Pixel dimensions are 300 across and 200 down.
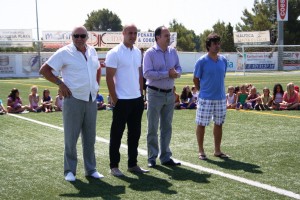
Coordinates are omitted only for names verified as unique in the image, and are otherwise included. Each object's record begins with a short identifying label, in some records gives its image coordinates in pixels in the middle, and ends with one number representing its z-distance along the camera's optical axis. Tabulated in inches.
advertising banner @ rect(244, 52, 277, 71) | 1718.8
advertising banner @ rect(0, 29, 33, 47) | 2038.6
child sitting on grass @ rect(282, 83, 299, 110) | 583.0
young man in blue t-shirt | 291.6
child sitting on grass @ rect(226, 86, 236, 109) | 613.5
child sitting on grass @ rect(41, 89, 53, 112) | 608.4
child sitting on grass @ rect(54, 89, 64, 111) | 611.5
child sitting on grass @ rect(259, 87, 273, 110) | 598.5
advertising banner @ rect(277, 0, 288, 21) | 1871.3
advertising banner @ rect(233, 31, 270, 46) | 2319.1
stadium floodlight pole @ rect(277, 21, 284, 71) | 1732.5
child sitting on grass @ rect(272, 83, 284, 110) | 595.5
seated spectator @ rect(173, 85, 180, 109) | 623.4
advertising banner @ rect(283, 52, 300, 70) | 1764.3
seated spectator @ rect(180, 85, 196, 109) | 629.0
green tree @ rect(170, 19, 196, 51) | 2977.4
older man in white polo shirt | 236.4
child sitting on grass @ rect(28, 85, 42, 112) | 608.4
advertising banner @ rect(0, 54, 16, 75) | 1813.5
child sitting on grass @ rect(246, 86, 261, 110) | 603.2
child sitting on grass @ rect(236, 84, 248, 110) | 608.7
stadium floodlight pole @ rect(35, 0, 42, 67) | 1844.7
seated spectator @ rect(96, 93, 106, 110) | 620.6
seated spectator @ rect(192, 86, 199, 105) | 637.1
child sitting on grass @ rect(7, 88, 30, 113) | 592.7
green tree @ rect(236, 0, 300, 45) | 2687.0
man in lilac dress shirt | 270.5
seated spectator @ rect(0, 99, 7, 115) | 572.7
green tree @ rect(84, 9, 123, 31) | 4512.8
